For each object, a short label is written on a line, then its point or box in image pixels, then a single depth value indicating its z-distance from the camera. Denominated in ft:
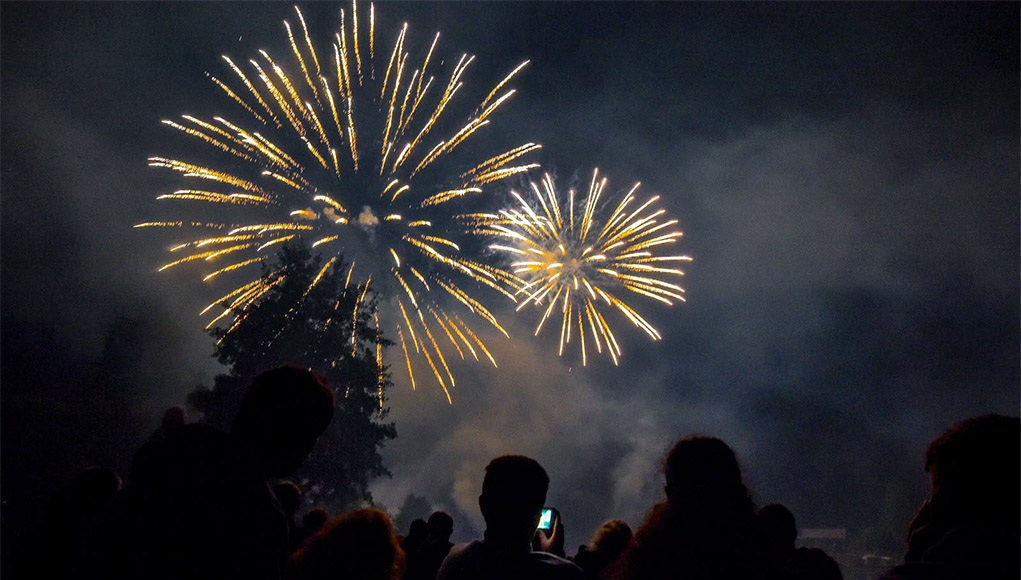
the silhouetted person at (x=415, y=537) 20.47
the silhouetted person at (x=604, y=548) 16.12
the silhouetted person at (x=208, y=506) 6.39
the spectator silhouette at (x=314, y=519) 20.60
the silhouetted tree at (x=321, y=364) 103.65
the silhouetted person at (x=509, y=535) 8.98
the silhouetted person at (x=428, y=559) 17.25
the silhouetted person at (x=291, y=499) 18.15
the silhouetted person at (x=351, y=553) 9.45
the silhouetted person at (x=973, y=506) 6.16
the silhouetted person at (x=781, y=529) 13.81
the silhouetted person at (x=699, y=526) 7.77
